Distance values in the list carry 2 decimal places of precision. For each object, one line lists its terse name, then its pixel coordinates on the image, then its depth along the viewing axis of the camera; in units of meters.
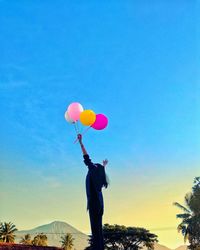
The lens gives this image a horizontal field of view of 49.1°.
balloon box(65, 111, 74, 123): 4.99
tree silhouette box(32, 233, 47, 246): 27.60
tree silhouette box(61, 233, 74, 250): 31.74
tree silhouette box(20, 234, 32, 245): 26.59
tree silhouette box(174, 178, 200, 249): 14.27
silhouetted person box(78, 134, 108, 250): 5.02
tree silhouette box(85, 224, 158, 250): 19.29
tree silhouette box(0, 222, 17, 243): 25.67
